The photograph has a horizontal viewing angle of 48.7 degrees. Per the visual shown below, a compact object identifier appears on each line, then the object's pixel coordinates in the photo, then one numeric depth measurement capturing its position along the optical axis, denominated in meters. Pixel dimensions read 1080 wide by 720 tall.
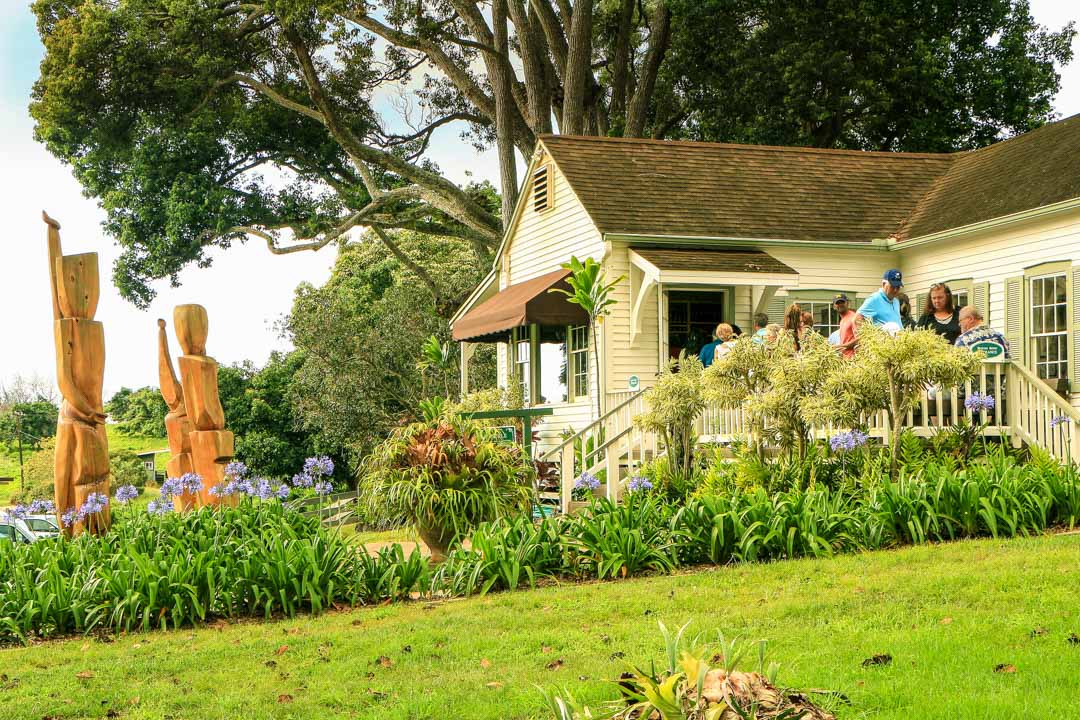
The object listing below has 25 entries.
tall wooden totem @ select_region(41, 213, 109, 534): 10.56
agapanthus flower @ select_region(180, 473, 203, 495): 10.24
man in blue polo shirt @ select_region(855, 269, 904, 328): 13.46
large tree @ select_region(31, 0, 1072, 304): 29.03
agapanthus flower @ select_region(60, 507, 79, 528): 10.27
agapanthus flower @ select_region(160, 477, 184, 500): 10.59
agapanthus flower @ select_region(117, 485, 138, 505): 9.98
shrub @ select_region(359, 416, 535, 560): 10.33
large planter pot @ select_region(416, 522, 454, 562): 10.49
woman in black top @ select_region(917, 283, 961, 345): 13.30
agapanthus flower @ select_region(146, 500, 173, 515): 9.70
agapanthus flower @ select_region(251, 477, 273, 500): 9.84
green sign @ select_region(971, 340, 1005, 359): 13.14
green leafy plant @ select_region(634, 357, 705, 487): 13.62
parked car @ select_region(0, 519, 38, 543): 10.31
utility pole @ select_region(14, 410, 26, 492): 43.66
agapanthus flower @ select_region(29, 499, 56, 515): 10.07
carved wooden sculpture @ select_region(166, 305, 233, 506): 11.85
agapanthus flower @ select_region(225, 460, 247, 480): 10.88
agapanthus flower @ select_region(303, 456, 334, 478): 9.70
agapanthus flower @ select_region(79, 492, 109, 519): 10.00
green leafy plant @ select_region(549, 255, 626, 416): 17.30
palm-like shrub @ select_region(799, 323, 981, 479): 11.32
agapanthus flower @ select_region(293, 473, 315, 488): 9.83
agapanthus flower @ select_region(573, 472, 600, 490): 10.55
